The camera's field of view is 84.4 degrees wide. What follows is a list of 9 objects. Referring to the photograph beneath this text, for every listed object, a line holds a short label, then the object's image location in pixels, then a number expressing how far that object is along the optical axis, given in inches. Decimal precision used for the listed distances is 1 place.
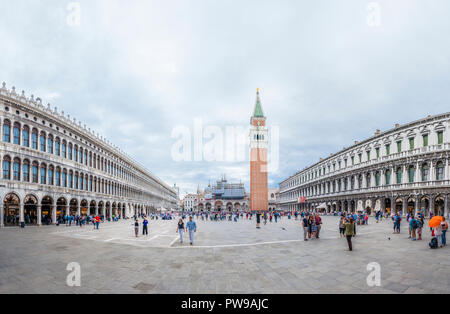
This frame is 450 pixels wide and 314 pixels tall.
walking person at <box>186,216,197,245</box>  546.6
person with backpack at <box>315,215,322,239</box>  619.5
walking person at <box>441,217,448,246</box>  450.3
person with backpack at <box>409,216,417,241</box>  539.8
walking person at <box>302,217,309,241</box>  599.6
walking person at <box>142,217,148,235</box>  752.8
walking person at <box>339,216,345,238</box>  637.3
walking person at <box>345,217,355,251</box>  429.4
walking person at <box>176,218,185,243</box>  609.3
